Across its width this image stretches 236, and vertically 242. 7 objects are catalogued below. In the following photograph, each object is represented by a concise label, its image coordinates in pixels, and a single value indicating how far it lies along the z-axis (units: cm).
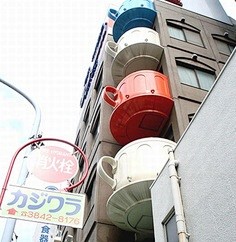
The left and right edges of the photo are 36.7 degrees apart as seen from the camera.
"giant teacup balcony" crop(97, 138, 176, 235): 997
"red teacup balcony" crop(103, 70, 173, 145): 1293
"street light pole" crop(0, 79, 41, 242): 537
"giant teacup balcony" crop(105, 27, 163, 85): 1566
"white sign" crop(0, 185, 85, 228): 618
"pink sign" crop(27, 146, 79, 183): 754
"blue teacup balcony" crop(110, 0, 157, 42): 1814
